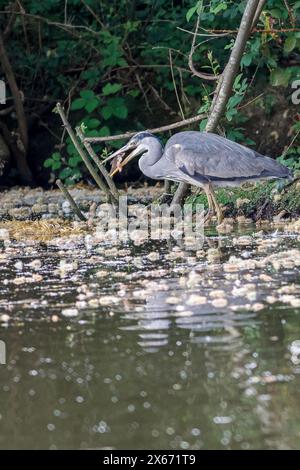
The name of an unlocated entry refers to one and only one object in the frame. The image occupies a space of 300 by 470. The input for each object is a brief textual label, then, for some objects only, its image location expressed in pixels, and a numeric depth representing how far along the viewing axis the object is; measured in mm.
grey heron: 9398
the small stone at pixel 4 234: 9375
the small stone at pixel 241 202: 10164
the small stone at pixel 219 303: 5846
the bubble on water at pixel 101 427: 4023
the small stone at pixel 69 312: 5840
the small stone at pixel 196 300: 5953
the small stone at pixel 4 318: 5772
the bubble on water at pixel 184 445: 3832
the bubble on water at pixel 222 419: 4043
